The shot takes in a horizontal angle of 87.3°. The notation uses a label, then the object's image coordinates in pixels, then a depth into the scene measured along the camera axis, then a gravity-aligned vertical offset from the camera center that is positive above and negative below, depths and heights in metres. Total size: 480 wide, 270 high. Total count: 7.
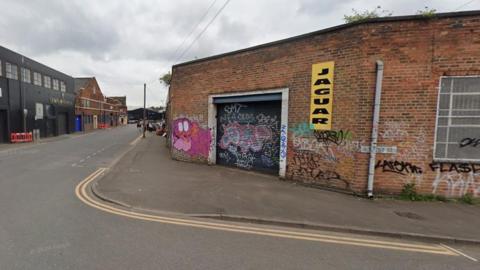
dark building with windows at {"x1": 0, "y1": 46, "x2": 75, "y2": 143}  21.75 +1.88
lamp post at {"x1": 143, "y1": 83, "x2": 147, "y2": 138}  35.37 +3.84
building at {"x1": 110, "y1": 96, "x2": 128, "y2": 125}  73.91 +1.96
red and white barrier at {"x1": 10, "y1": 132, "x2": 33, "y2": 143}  21.95 -1.97
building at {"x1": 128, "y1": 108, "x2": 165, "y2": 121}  78.79 +1.19
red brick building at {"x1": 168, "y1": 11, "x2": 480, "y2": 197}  6.23 +0.58
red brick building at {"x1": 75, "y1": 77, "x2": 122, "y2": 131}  39.97 +1.97
